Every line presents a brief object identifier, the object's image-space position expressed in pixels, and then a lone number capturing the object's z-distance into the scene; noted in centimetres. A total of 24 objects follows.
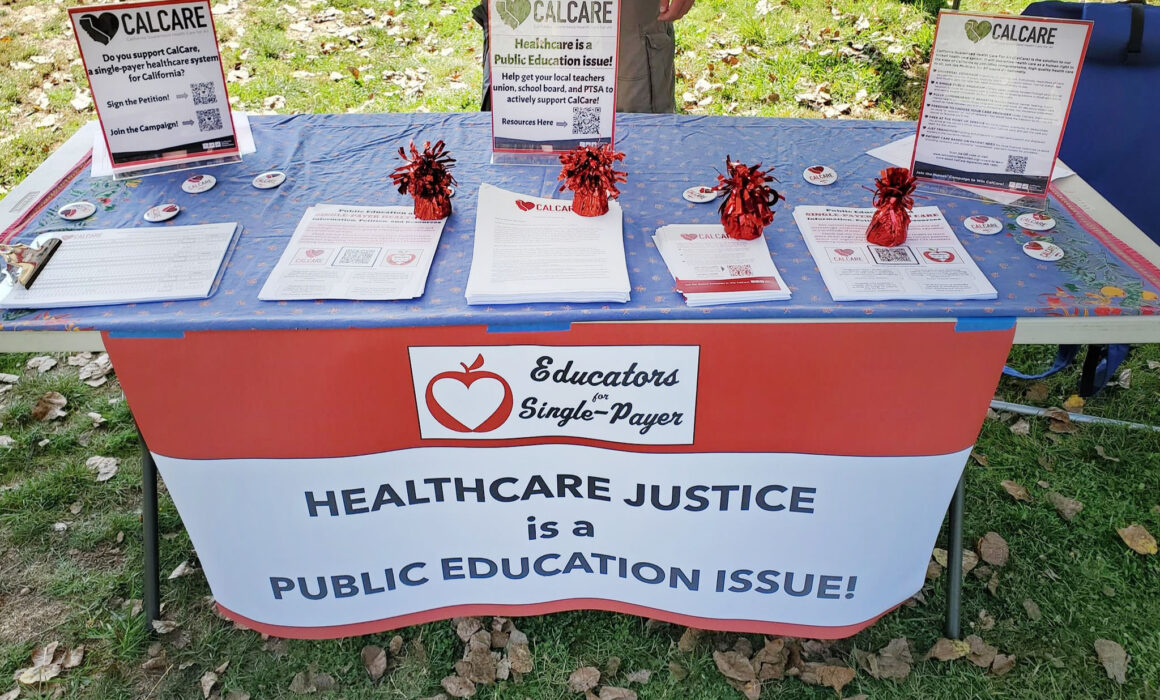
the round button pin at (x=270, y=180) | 188
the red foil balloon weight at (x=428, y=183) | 169
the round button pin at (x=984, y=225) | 170
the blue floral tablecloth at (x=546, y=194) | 147
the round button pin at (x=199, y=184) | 186
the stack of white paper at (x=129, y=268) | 150
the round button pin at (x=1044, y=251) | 161
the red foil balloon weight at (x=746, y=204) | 162
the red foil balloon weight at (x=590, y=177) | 169
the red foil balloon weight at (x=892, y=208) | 160
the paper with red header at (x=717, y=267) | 149
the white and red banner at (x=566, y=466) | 154
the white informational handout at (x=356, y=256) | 151
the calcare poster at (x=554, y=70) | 180
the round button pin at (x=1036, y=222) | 171
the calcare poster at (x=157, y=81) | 174
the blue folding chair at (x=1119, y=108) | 220
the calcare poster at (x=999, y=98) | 168
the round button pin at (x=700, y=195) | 183
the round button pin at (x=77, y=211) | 175
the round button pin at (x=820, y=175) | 191
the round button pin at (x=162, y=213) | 174
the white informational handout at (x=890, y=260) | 150
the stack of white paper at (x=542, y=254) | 149
